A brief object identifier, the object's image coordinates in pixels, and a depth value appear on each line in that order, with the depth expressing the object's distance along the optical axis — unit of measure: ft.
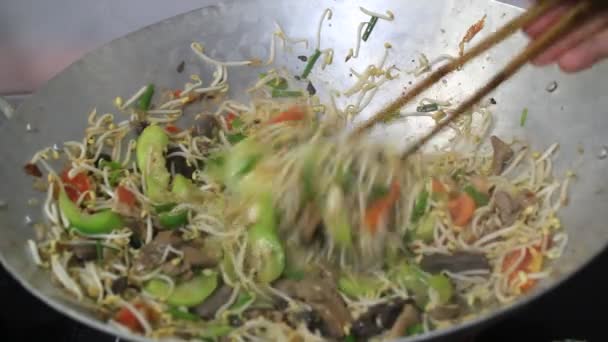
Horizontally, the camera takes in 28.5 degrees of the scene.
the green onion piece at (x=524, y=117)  2.81
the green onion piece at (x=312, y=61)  3.02
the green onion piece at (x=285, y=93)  3.03
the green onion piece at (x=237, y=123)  3.00
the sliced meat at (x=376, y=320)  2.52
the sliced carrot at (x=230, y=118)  3.02
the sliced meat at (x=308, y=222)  2.65
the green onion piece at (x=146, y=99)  2.95
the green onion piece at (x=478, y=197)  2.74
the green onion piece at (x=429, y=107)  2.96
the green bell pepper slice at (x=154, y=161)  2.83
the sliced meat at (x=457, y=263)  2.60
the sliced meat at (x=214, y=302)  2.59
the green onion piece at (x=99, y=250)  2.66
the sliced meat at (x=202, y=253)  2.67
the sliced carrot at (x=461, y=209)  2.71
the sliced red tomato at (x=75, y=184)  2.78
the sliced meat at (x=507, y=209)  2.68
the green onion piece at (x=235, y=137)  2.97
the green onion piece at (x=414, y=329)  2.47
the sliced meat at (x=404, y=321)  2.47
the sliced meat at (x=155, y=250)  2.65
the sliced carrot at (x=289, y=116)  2.85
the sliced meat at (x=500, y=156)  2.80
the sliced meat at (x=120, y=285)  2.58
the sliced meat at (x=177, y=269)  2.63
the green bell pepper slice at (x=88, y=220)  2.69
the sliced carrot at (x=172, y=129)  2.98
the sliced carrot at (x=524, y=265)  2.46
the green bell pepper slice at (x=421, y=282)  2.56
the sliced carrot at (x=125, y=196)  2.78
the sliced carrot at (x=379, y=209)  2.65
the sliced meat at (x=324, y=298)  2.54
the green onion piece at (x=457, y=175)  2.83
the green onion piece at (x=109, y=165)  2.86
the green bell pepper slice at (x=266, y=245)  2.65
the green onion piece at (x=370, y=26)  2.98
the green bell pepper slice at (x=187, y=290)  2.59
